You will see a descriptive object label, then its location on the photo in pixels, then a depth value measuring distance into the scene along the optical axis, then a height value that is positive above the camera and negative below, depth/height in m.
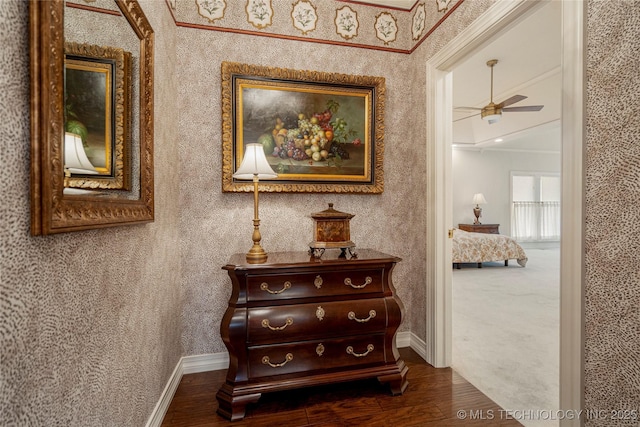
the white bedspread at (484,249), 5.78 -0.78
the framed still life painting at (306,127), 2.23 +0.62
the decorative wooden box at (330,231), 2.03 -0.15
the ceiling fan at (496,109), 3.85 +1.33
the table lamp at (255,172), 1.87 +0.22
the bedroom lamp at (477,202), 7.63 +0.16
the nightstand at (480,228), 7.37 -0.47
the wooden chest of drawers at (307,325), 1.78 -0.70
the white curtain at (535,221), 8.38 -0.35
